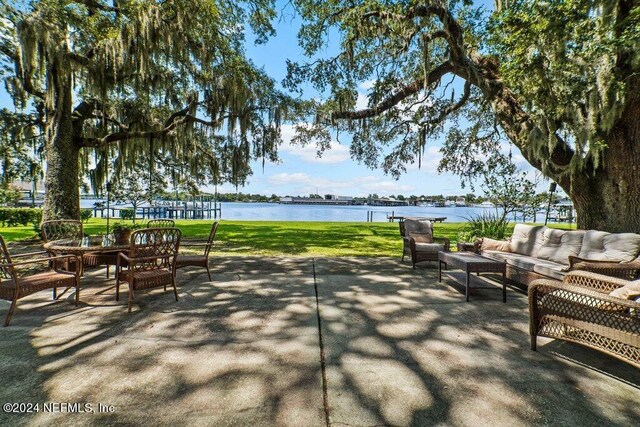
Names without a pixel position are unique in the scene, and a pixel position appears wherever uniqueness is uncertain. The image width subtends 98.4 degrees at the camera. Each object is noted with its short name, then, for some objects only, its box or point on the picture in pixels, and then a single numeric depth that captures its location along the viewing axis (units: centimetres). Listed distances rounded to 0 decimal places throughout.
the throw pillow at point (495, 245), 516
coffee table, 366
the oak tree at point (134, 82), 606
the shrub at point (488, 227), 763
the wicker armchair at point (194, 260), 419
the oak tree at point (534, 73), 415
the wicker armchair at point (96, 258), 372
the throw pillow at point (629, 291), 215
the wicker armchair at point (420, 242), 532
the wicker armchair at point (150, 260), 311
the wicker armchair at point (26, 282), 269
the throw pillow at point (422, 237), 601
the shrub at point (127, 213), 1994
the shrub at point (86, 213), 1727
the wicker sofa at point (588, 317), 189
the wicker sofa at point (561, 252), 338
